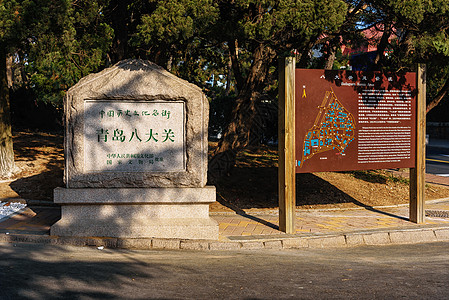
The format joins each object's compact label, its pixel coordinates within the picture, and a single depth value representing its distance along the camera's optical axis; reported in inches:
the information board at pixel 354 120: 296.4
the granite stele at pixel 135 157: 270.8
